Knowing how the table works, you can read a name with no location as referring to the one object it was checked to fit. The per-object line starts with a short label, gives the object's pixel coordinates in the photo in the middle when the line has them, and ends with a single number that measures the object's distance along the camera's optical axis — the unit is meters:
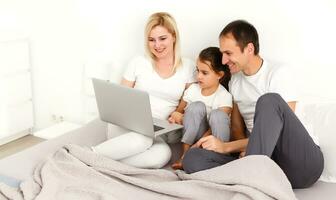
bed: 1.74
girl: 1.98
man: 1.63
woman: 2.25
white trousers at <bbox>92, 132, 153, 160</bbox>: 1.93
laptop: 1.83
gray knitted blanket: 1.52
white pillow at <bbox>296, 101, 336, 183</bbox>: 1.83
